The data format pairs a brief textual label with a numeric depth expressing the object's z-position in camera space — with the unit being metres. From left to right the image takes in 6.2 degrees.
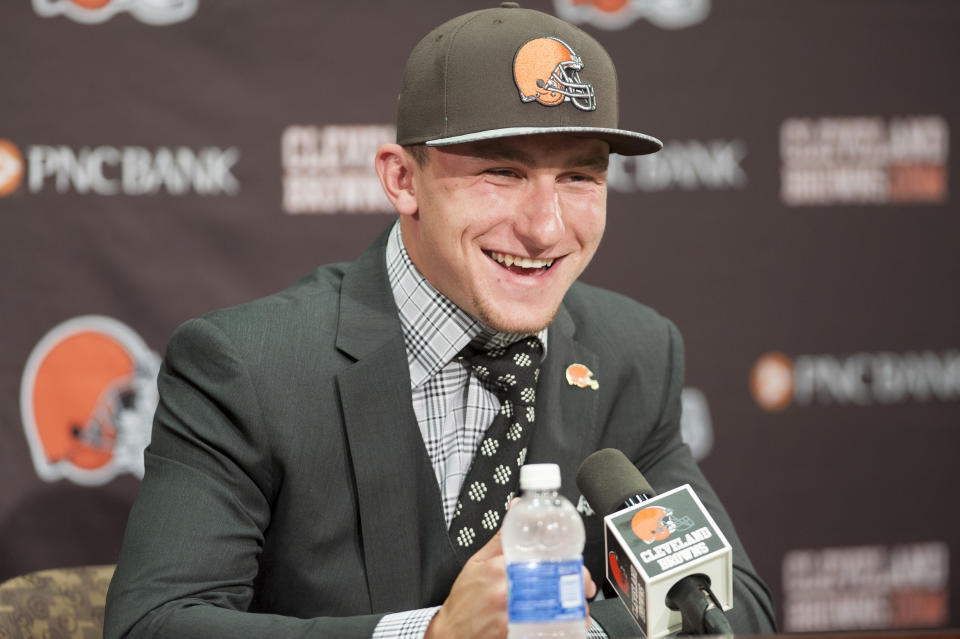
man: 7.70
